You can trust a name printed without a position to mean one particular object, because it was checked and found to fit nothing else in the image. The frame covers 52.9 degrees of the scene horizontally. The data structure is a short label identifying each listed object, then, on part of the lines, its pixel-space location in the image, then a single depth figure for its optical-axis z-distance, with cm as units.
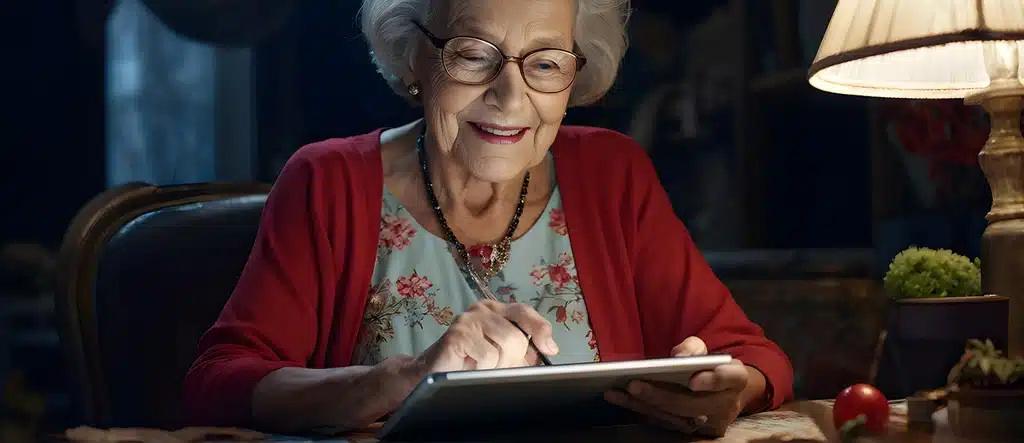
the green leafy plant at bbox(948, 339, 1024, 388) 96
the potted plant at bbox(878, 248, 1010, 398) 119
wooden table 101
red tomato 104
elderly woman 143
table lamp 131
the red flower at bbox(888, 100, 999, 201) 186
